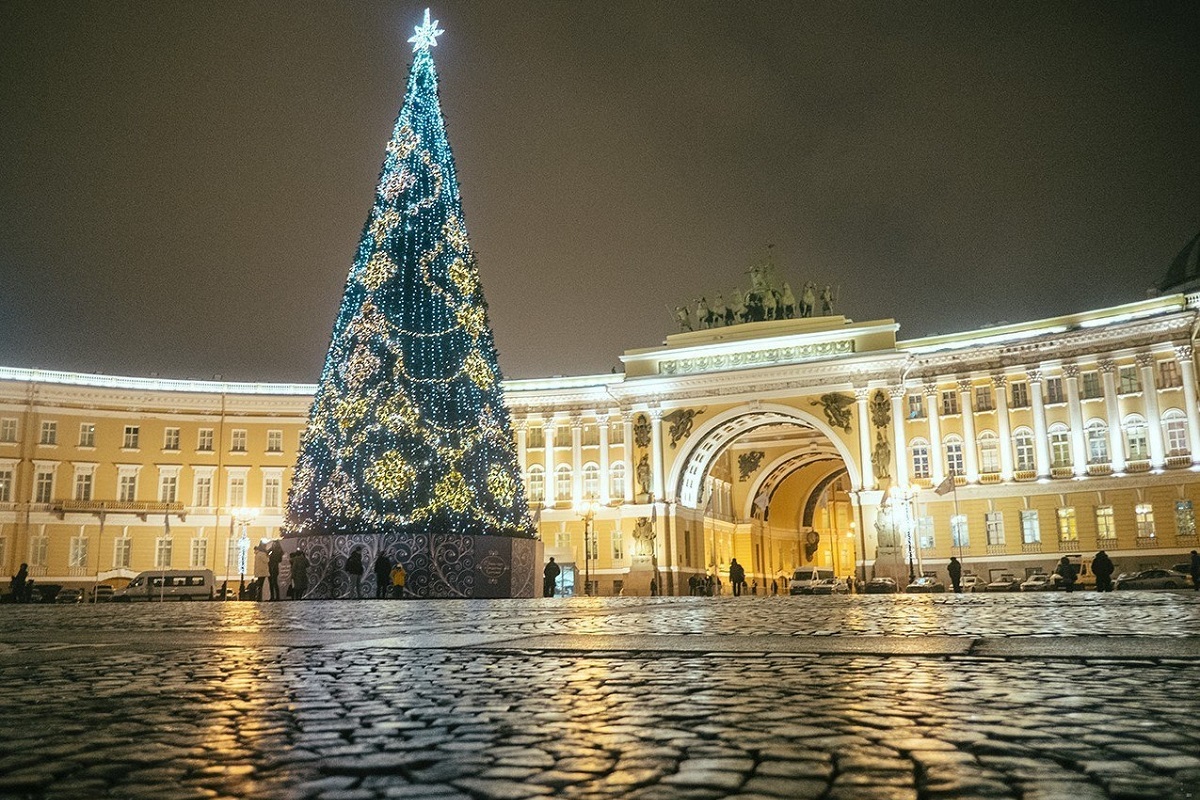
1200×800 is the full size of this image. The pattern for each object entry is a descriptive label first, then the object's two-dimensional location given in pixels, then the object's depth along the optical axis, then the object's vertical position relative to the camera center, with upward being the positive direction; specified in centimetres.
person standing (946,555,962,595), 3772 +38
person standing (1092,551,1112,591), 3036 +30
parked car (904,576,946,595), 4188 -13
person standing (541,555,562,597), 3257 +35
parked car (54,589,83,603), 4581 -4
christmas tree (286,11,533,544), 2375 +481
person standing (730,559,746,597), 4388 +49
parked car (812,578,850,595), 4569 -16
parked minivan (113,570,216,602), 4269 +32
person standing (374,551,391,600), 2341 +37
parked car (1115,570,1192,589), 3869 -2
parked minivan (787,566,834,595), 4678 +28
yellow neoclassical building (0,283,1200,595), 4794 +716
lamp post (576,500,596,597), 5219 +380
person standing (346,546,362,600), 2353 +61
